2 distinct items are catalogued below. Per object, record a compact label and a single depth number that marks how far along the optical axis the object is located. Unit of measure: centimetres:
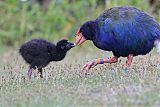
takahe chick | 1967
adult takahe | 1825
